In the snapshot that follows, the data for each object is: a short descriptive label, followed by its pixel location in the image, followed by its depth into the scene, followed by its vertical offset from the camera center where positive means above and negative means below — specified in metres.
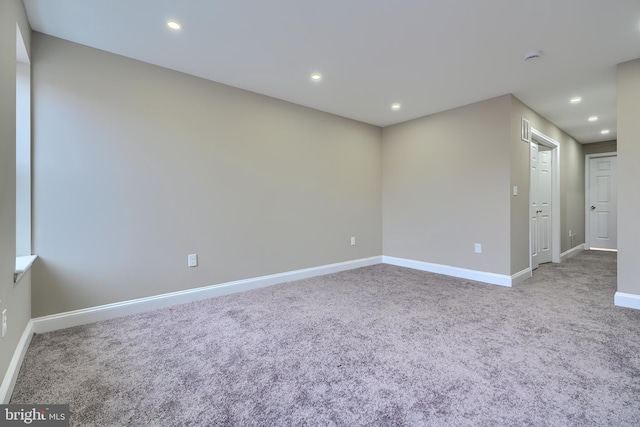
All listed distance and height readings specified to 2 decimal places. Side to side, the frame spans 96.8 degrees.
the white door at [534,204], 4.22 +0.09
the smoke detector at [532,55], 2.50 +1.39
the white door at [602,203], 5.82 +0.14
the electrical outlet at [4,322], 1.46 -0.58
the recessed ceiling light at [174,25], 2.11 +1.41
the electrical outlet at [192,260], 2.94 -0.51
